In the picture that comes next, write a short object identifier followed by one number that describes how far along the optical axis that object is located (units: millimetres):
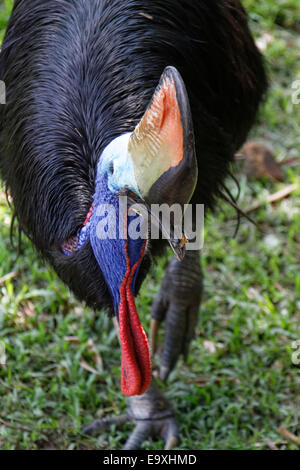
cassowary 2162
